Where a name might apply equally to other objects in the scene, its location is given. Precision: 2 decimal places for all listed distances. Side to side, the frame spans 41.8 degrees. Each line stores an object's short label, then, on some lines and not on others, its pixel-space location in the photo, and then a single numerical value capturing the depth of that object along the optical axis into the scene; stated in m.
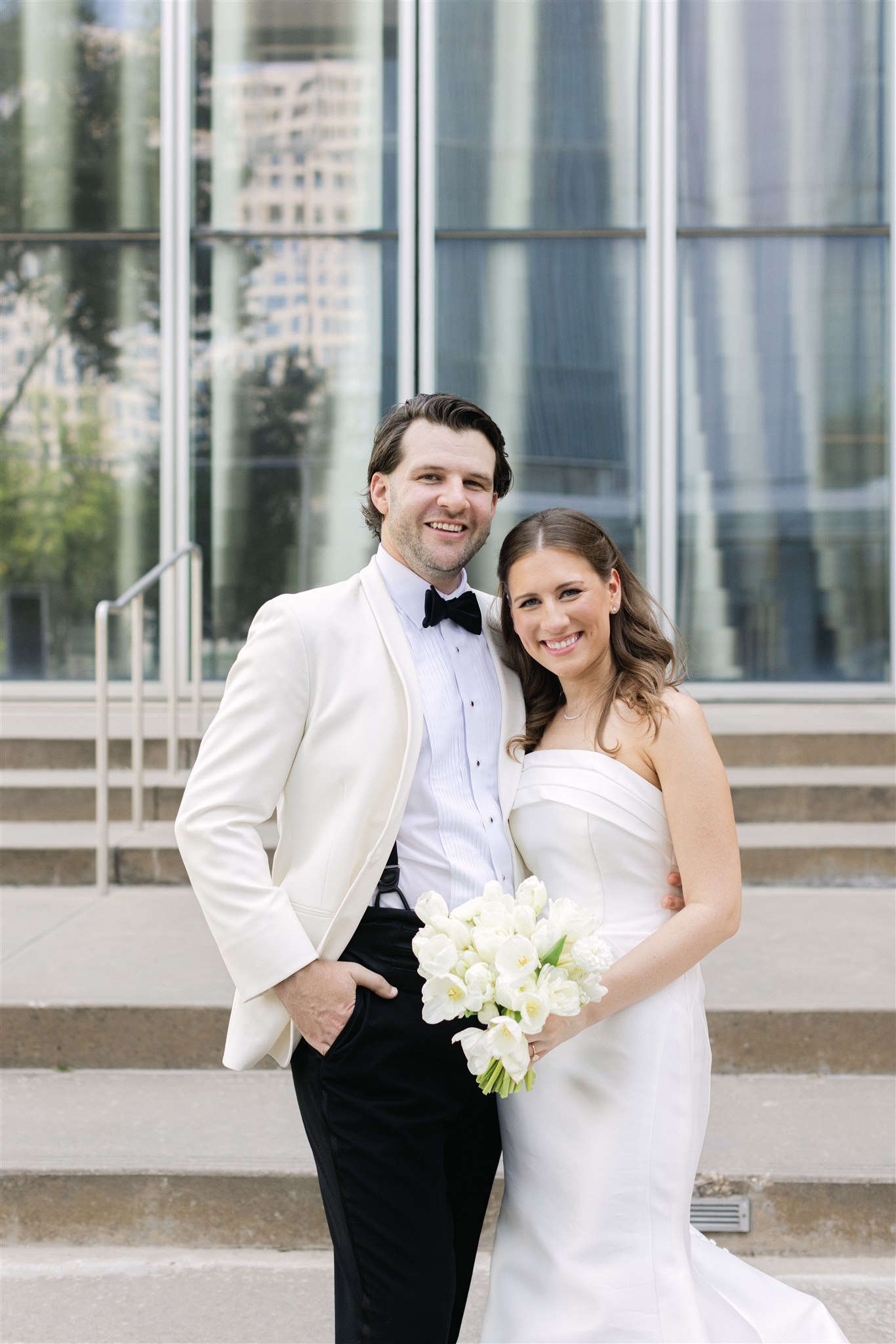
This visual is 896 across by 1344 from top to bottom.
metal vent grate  3.01
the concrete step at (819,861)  5.14
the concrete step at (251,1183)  3.03
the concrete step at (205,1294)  2.71
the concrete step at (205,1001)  3.64
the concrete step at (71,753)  5.97
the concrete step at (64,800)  5.63
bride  2.14
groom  2.01
